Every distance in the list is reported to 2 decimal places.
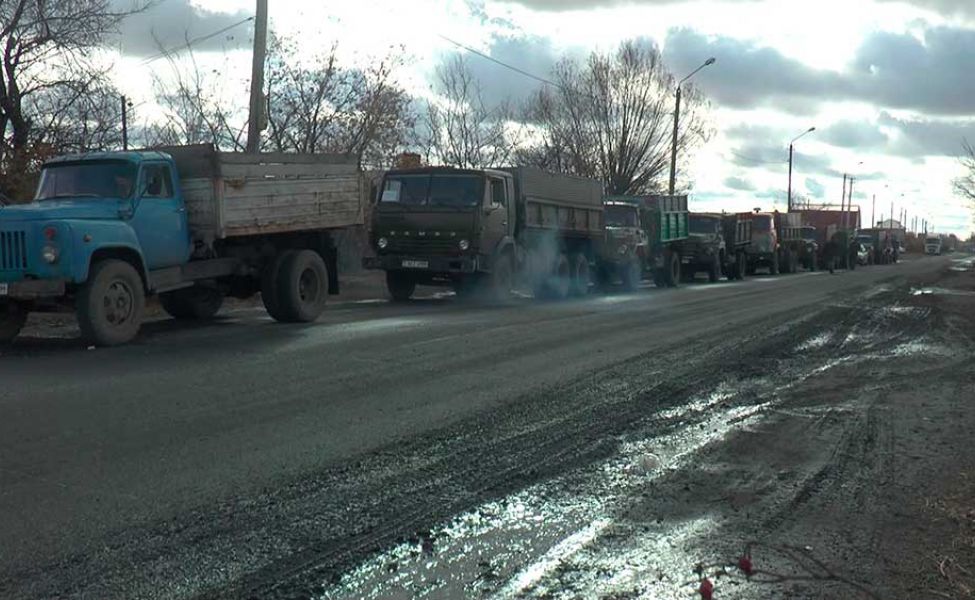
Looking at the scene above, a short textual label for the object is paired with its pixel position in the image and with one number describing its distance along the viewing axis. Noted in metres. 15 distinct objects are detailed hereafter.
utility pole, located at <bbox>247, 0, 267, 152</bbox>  18.95
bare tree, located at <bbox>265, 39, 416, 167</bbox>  26.95
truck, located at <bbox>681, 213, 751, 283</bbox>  32.97
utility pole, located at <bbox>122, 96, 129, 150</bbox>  25.19
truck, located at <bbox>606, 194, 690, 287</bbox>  28.91
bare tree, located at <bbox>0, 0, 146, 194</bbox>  22.23
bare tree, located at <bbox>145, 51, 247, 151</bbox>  26.55
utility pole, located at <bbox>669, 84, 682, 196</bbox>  40.28
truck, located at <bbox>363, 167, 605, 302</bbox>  18.25
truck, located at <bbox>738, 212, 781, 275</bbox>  40.25
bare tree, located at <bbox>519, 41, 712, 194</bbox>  43.09
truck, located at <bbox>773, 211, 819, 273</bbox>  44.44
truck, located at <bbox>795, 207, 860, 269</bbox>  51.03
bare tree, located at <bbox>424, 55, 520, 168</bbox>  37.75
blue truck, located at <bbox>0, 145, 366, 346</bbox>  10.61
